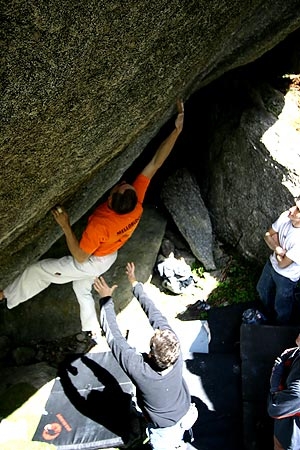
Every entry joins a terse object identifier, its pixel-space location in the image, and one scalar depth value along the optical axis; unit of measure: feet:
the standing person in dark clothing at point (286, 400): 16.87
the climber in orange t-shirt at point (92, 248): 19.93
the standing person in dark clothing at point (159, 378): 16.75
